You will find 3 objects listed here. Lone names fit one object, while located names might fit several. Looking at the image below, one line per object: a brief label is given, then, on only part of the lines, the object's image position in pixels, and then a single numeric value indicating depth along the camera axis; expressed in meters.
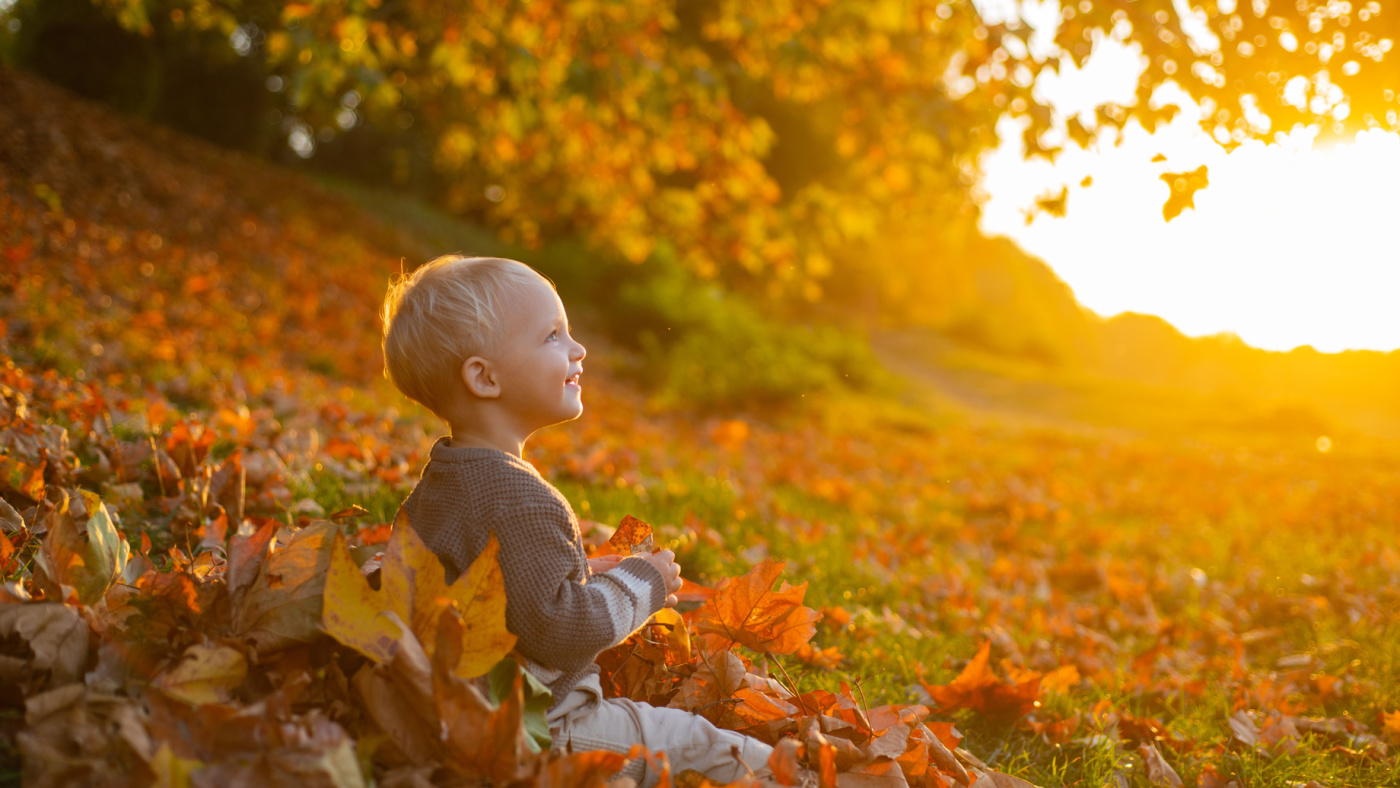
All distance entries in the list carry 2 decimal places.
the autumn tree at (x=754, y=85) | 4.21
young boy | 1.54
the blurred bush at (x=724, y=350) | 9.98
